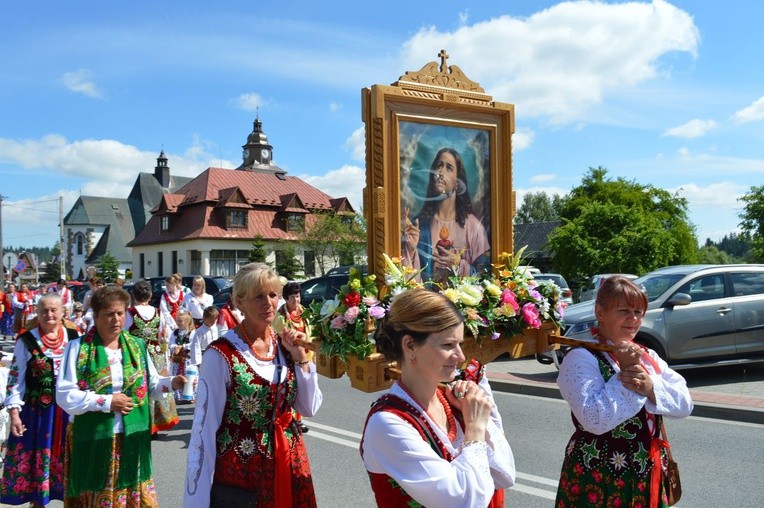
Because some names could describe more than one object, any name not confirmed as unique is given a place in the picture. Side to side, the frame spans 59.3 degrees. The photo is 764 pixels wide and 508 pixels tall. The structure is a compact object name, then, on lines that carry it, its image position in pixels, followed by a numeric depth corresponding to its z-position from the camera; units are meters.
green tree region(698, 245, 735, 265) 98.26
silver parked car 10.28
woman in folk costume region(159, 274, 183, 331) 11.69
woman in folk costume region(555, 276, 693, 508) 2.99
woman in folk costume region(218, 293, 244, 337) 9.14
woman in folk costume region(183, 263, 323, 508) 3.27
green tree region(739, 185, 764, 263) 29.33
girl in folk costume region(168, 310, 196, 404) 10.03
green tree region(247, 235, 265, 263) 50.09
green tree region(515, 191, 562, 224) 91.00
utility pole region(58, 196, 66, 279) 53.53
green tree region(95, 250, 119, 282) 64.94
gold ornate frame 4.24
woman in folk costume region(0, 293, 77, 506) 5.36
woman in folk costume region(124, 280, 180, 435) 9.02
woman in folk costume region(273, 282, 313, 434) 8.20
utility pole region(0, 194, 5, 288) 30.67
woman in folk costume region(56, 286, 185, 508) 4.29
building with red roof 53.41
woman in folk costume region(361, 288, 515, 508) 2.15
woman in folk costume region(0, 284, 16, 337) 23.18
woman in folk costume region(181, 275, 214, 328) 11.64
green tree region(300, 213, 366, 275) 48.47
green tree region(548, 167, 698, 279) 39.00
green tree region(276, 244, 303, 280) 49.79
